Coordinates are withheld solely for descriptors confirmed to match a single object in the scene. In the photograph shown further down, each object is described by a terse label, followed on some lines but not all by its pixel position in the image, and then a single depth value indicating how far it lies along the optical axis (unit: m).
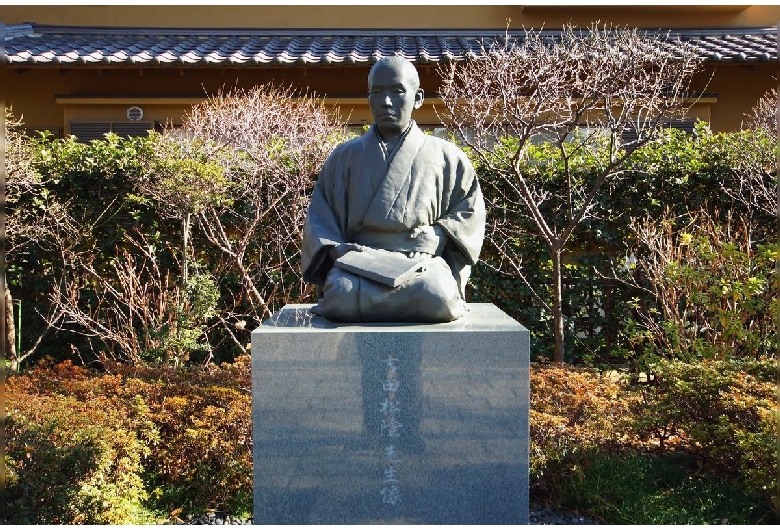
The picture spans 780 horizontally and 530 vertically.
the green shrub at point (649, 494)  4.67
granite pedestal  3.76
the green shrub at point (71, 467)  4.37
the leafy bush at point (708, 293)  6.57
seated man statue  3.96
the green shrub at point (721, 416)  4.66
